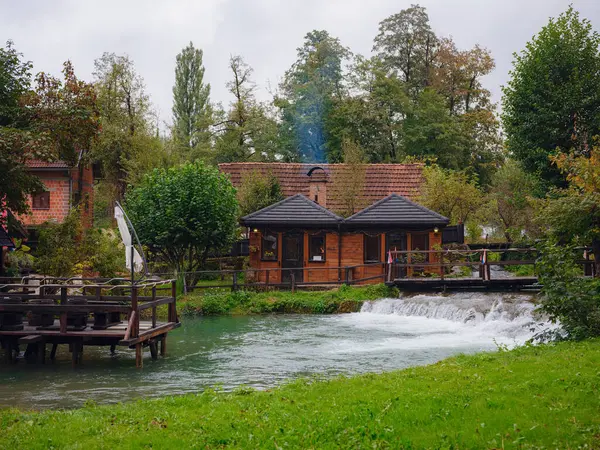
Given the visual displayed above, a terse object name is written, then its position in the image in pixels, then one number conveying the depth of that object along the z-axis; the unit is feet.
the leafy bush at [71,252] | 76.64
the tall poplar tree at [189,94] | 187.11
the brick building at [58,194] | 116.78
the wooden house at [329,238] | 100.53
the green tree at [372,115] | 157.99
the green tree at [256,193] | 119.44
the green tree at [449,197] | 114.93
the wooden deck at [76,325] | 51.42
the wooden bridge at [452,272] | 83.71
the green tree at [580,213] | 57.21
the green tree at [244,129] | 161.58
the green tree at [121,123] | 143.43
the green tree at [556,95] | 98.89
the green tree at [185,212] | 93.66
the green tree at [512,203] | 120.06
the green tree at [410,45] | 174.40
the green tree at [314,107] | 161.48
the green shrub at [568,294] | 42.80
